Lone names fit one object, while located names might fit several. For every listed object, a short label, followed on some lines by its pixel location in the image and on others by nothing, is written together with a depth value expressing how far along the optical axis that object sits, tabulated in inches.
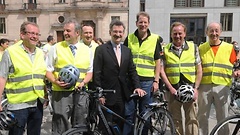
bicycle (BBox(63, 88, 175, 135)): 125.6
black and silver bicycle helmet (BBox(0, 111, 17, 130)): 120.6
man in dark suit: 143.4
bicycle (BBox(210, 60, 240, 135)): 133.8
